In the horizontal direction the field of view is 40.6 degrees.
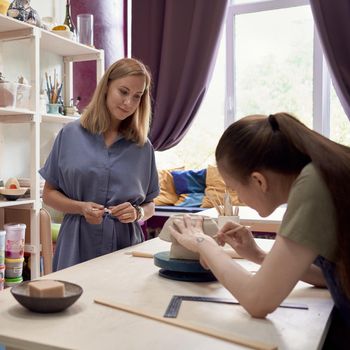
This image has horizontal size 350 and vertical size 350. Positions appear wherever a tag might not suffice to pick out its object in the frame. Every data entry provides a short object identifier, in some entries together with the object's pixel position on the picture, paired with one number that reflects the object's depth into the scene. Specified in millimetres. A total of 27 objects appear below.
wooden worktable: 897
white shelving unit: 2867
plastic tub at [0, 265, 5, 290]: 2632
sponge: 1035
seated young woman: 963
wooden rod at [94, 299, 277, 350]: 883
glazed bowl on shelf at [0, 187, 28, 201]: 2805
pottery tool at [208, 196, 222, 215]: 4186
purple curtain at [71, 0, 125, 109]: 4152
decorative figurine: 2803
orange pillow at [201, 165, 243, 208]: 4285
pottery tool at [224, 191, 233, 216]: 2412
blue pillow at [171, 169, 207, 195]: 4586
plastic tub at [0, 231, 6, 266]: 2629
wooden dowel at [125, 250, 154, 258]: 1621
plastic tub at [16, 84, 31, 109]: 2797
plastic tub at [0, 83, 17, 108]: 2691
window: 4359
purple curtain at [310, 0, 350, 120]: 4012
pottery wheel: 1333
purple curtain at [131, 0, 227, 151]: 4527
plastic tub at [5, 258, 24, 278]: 2744
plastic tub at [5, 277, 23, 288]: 2743
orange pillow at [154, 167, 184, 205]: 4598
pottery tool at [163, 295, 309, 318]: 1082
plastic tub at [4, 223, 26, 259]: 2752
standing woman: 1842
